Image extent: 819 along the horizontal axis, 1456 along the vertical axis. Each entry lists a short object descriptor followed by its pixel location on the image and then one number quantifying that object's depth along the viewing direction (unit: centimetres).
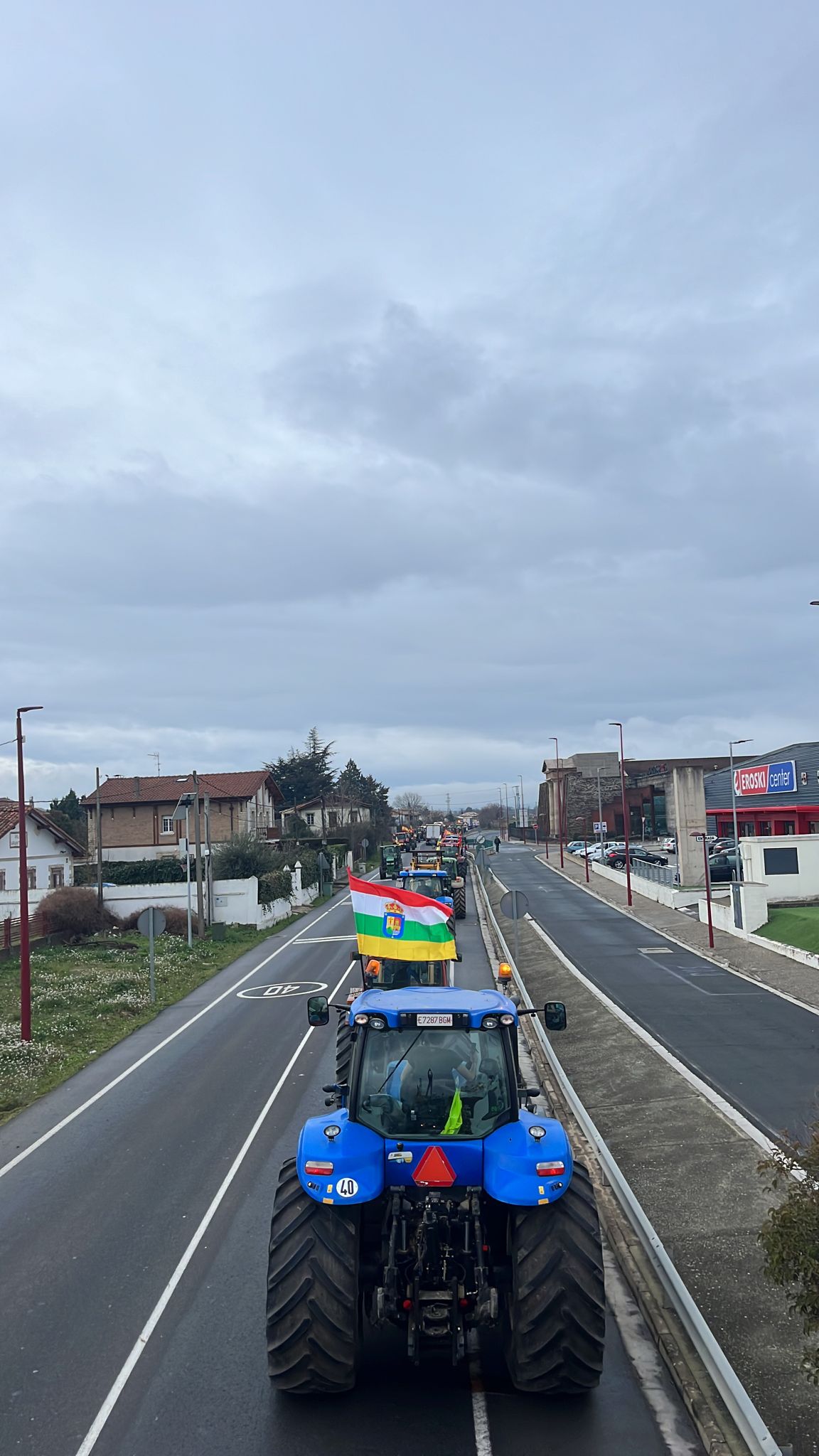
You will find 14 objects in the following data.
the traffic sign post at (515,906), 2391
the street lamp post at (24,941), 2111
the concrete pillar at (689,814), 5128
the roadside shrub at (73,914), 3981
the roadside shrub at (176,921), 4309
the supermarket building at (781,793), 5269
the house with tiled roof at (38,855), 4816
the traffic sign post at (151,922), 2571
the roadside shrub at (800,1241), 584
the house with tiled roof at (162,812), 7744
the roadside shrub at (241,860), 5122
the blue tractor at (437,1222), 686
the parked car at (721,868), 5075
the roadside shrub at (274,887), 4941
